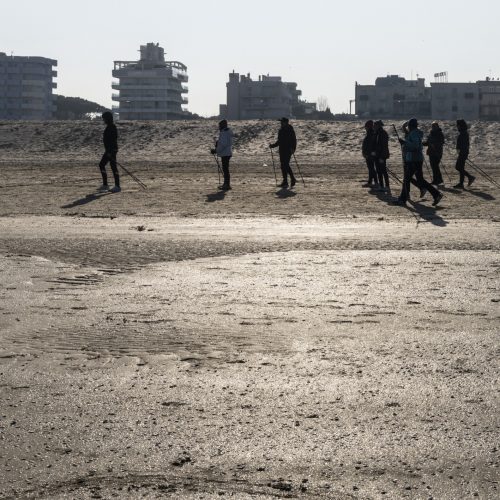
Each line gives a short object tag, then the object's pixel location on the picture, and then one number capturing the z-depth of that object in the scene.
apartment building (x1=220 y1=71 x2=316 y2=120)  143.50
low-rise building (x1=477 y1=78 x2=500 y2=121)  131.25
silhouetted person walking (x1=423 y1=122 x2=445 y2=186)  24.33
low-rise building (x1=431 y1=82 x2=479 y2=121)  129.38
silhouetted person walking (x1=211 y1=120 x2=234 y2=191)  24.53
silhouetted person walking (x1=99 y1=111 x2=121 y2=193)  23.53
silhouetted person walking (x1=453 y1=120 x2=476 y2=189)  24.79
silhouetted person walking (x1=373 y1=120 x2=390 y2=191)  23.41
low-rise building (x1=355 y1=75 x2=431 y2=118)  144.62
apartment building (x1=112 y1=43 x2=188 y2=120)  171.50
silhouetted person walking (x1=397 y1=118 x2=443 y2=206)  19.95
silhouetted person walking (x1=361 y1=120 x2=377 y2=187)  24.05
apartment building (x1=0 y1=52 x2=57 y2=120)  178.74
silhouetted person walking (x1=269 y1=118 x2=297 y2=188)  24.77
